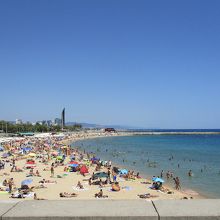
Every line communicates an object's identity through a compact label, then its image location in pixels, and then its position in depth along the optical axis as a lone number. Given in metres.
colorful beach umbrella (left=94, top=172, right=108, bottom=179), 25.81
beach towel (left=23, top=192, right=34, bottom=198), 19.03
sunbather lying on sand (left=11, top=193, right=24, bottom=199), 18.20
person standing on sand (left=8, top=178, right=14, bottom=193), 20.64
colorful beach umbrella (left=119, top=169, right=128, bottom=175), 29.34
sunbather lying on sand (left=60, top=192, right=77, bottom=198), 19.45
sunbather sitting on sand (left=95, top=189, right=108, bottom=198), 19.45
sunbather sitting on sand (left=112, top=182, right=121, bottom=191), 22.06
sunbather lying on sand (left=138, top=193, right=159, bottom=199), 19.72
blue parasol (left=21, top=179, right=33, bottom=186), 22.85
